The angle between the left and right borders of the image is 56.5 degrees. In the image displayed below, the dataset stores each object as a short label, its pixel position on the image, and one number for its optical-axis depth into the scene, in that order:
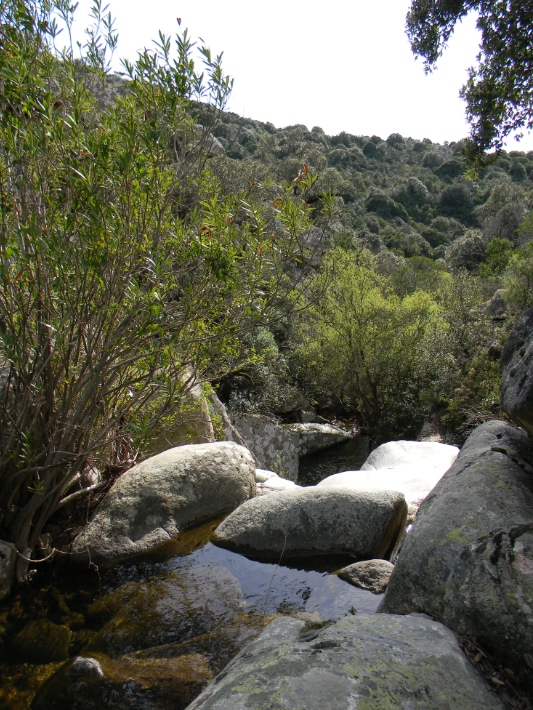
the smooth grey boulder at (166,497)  6.25
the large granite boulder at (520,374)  3.39
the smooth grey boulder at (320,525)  5.91
